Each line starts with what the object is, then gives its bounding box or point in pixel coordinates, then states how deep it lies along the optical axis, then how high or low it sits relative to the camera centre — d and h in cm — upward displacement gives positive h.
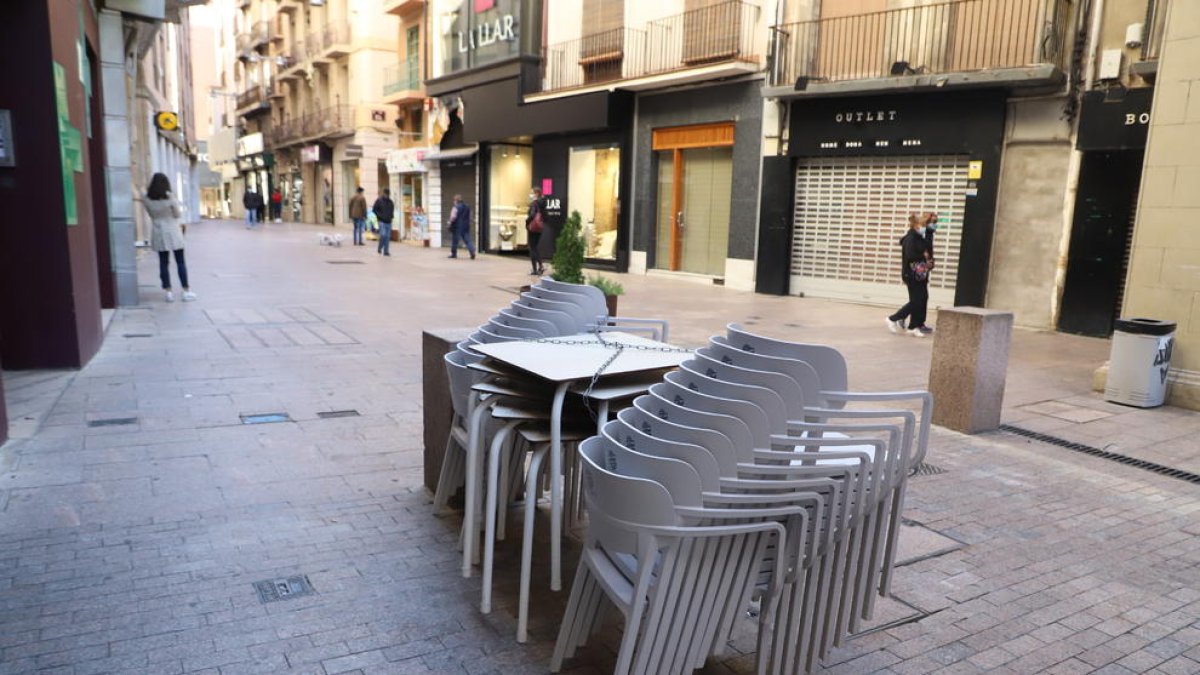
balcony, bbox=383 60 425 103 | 3175 +429
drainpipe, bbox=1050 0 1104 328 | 1165 +42
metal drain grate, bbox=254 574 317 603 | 333 -158
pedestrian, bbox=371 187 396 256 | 2309 -62
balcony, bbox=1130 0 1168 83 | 1086 +234
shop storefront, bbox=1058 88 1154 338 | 1126 +18
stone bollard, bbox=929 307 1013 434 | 641 -117
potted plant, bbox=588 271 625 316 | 820 -86
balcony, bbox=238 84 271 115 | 5031 +559
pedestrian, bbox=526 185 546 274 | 1844 -62
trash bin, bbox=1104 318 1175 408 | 732 -121
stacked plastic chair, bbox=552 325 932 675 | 244 -80
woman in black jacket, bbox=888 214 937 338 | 1127 -72
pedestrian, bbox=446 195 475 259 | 2238 -73
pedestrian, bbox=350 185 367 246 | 2608 -52
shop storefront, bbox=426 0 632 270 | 1998 +164
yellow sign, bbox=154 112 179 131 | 1919 +151
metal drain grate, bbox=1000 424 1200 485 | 553 -163
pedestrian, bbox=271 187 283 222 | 4716 -81
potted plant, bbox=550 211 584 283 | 861 -57
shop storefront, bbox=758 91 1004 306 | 1329 +38
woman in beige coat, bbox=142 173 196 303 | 1169 -46
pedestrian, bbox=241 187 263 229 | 3762 -62
